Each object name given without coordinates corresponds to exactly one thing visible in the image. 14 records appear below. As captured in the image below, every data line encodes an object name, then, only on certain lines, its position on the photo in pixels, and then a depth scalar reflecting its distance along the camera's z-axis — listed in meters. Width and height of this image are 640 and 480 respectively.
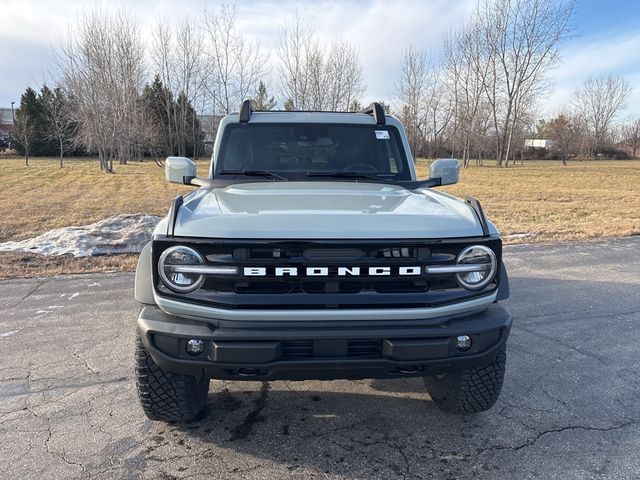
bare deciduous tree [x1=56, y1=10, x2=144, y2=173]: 31.78
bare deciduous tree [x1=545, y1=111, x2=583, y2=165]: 65.69
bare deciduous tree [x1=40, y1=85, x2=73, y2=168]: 37.06
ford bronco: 2.25
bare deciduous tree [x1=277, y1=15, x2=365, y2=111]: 32.09
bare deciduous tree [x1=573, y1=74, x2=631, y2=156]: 68.12
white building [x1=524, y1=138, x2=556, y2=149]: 72.25
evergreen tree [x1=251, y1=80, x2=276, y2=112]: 41.72
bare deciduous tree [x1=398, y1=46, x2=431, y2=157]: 44.28
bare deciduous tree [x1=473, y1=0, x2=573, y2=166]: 42.91
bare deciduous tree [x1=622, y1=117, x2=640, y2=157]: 78.50
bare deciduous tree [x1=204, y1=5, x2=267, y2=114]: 34.19
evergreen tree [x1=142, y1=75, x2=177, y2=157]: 38.38
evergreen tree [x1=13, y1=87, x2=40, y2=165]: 53.66
